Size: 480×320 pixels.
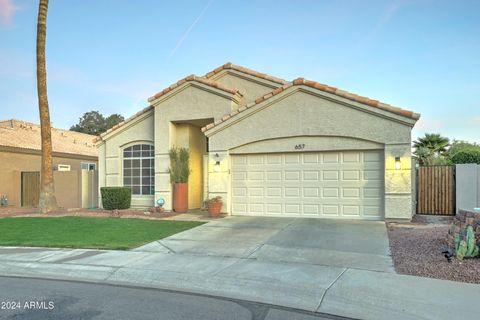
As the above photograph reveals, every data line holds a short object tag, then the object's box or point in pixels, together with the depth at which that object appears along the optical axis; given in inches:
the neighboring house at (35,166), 813.9
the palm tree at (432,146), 872.3
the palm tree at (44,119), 660.7
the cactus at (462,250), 291.1
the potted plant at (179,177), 647.1
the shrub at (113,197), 653.9
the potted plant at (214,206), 570.3
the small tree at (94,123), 2370.8
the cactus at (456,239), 297.6
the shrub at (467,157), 610.1
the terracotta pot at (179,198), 645.9
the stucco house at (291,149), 502.6
